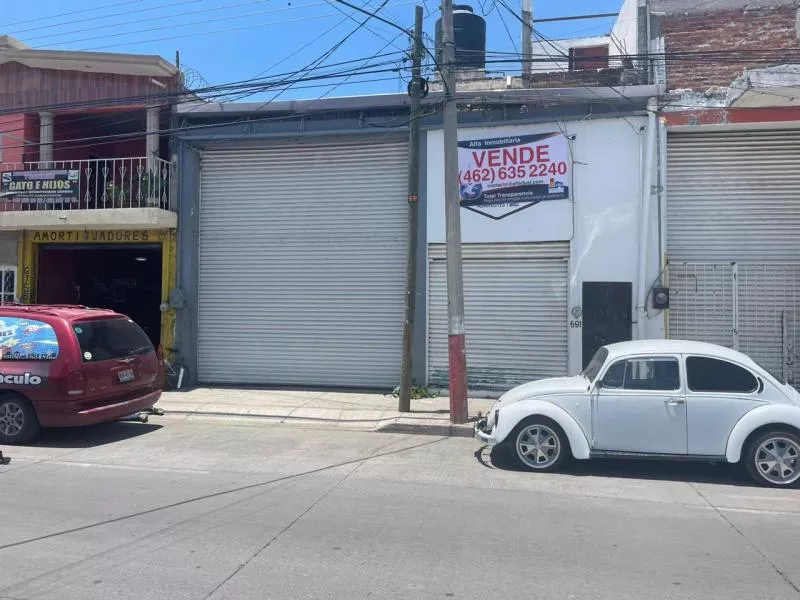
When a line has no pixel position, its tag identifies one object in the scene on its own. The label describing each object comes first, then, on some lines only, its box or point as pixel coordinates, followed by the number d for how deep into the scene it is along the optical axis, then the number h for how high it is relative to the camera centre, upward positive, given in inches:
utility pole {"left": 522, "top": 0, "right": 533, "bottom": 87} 642.2 +281.5
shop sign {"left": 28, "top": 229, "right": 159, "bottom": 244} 573.0 +66.1
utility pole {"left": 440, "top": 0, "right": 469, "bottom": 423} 398.0 +57.4
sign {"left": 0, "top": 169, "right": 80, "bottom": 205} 551.5 +106.1
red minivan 334.0 -32.8
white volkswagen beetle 273.9 -43.9
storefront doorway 624.7 +33.8
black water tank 609.0 +268.9
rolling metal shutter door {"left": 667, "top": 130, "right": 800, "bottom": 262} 477.1 +89.0
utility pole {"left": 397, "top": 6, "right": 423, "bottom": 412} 426.6 +58.1
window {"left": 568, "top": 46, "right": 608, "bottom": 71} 454.0 +266.2
